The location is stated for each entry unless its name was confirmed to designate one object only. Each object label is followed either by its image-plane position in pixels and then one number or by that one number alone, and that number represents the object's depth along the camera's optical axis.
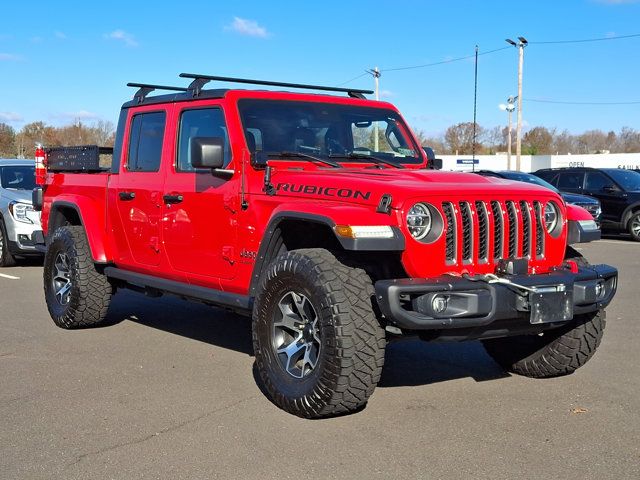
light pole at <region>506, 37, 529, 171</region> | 38.90
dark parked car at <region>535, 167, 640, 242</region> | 17.56
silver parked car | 11.70
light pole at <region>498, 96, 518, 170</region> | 42.44
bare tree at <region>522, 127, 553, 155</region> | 93.44
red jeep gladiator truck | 4.42
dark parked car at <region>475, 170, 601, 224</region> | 17.19
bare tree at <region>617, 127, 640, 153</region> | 99.51
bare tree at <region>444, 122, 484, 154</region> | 86.29
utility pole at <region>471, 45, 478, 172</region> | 38.91
